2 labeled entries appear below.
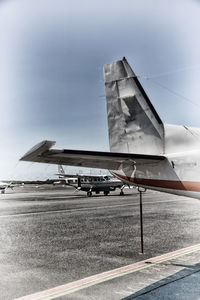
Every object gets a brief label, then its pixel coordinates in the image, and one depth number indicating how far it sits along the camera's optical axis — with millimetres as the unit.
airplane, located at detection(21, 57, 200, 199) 5543
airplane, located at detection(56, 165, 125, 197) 37656
